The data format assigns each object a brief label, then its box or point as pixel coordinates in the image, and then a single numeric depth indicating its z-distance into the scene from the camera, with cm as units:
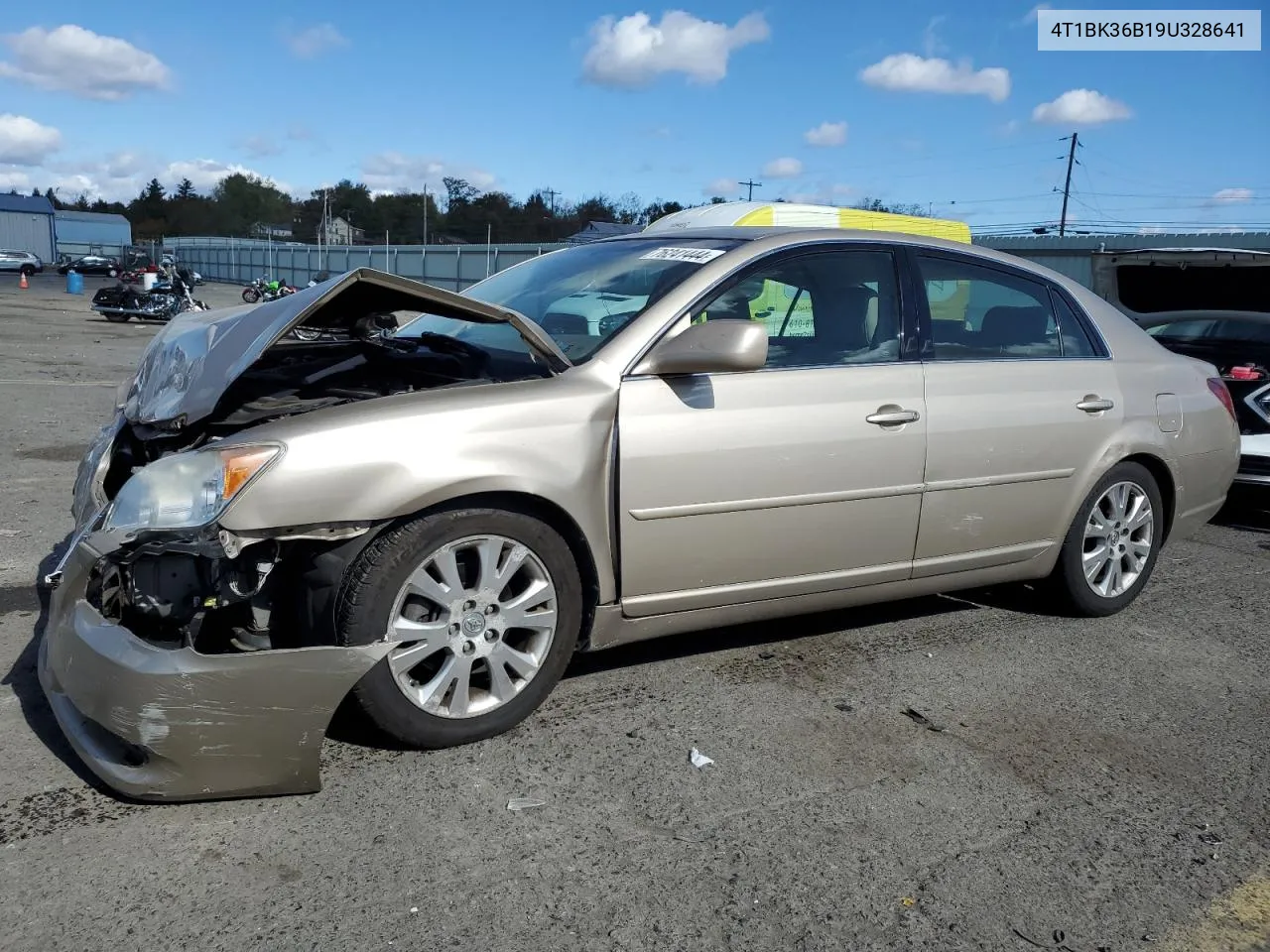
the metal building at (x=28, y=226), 7869
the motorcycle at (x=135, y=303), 2703
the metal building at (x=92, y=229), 8933
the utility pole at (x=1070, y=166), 5663
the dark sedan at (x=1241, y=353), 695
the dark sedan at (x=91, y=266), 6208
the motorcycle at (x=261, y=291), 2645
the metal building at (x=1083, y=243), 2567
